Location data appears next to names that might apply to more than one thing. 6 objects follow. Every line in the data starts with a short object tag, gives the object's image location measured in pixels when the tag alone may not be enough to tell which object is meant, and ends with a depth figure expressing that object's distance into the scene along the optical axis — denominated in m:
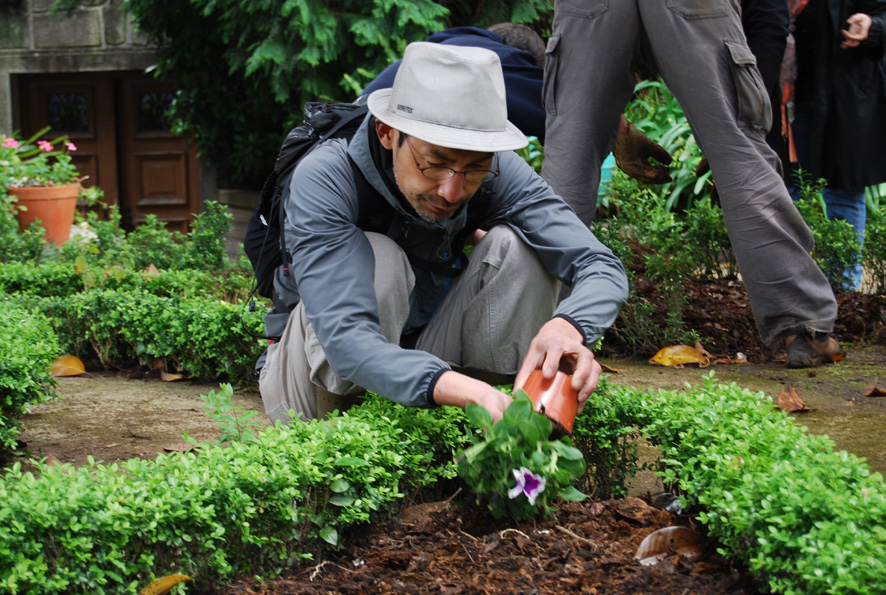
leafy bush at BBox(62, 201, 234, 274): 5.95
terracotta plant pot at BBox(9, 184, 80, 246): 7.68
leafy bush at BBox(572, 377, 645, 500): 2.63
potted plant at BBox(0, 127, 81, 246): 7.68
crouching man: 2.38
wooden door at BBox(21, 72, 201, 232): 11.08
